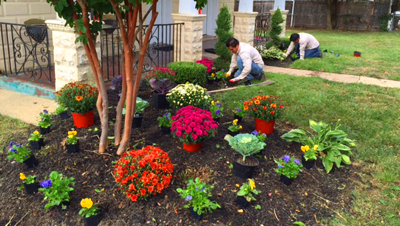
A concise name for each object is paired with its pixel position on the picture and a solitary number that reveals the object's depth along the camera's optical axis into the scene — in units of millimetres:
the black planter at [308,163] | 3205
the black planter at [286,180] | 2896
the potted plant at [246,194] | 2570
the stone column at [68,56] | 4699
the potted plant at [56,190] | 2504
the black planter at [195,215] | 2434
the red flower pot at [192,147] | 3366
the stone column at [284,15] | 13092
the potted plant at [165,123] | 3756
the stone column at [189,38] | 6891
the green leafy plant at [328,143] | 3264
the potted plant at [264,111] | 3748
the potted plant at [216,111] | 3989
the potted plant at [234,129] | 3727
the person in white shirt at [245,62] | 6148
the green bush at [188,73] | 5492
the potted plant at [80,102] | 3816
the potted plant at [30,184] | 2750
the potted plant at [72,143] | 3256
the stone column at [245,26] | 9281
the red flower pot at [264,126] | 3842
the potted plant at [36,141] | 3472
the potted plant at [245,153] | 2932
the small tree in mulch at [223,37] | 7203
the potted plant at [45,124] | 3831
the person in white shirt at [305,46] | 8852
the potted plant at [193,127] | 3176
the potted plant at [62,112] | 4137
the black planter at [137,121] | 3926
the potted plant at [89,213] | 2367
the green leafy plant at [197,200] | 2405
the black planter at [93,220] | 2412
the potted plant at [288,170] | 2877
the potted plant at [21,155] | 3025
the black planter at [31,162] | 3131
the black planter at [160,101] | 4657
